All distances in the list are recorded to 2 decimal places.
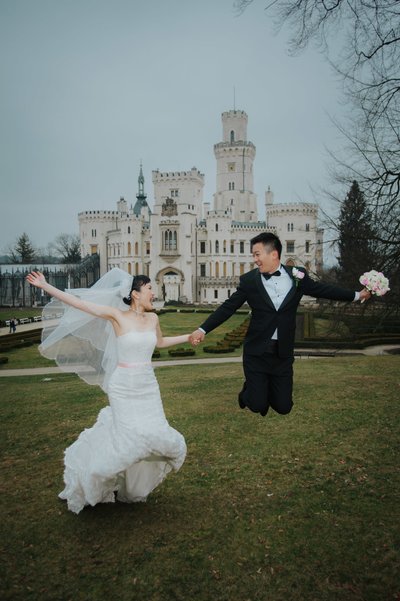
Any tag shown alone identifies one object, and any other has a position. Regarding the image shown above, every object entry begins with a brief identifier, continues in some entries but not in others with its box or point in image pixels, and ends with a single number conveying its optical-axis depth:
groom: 5.00
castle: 62.25
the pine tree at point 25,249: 86.50
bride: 4.38
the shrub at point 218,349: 23.53
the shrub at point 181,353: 22.72
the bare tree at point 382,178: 8.34
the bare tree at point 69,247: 90.38
